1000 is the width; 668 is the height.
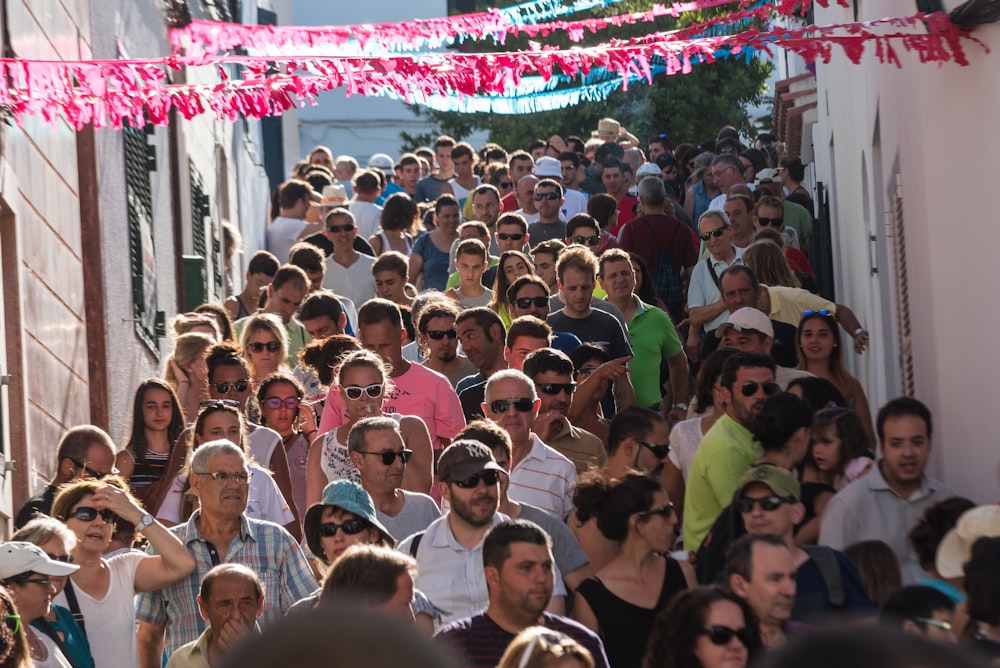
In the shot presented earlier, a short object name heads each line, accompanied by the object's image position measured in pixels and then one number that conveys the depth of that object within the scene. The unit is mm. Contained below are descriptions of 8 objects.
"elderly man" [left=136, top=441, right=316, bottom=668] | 14219
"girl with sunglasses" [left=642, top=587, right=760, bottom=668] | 10617
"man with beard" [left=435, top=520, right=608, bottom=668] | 11578
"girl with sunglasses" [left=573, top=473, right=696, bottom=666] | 12875
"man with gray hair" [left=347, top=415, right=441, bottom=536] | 14859
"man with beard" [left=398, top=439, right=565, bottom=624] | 13414
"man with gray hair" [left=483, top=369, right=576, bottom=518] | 15992
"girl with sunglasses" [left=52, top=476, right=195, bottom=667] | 13891
